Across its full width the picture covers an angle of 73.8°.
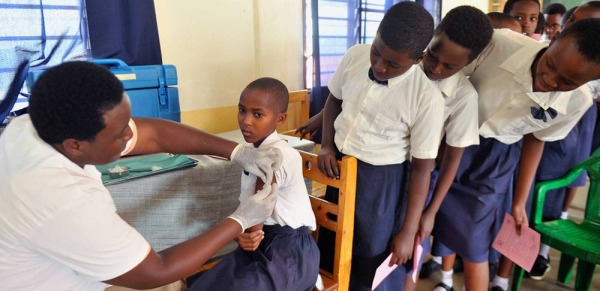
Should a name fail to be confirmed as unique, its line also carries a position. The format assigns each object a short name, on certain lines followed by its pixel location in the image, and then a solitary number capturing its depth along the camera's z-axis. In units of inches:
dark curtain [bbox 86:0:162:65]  69.7
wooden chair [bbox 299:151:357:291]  45.5
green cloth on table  52.0
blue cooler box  61.1
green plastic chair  62.6
